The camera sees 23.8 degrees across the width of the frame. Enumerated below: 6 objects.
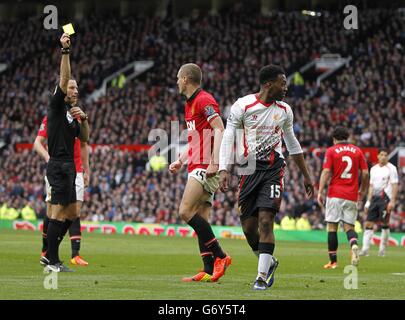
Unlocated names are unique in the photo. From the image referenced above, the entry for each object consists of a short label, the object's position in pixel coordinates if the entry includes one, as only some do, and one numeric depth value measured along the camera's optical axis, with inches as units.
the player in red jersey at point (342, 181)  660.1
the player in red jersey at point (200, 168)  464.4
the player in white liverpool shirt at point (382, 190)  856.9
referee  518.0
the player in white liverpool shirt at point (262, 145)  424.5
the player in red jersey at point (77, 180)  573.9
